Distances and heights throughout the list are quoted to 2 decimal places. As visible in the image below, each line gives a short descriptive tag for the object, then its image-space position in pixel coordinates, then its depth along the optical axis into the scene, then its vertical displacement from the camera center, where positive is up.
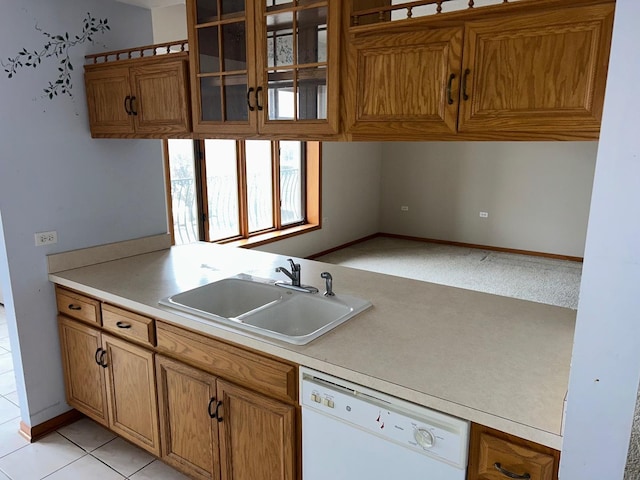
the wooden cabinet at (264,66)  1.72 +0.30
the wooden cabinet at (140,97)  2.13 +0.21
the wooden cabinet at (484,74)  1.23 +0.20
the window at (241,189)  4.43 -0.56
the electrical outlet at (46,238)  2.42 -0.52
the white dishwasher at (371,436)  1.29 -0.90
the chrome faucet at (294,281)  2.11 -0.66
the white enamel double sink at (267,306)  1.81 -0.74
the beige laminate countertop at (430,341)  1.26 -0.71
